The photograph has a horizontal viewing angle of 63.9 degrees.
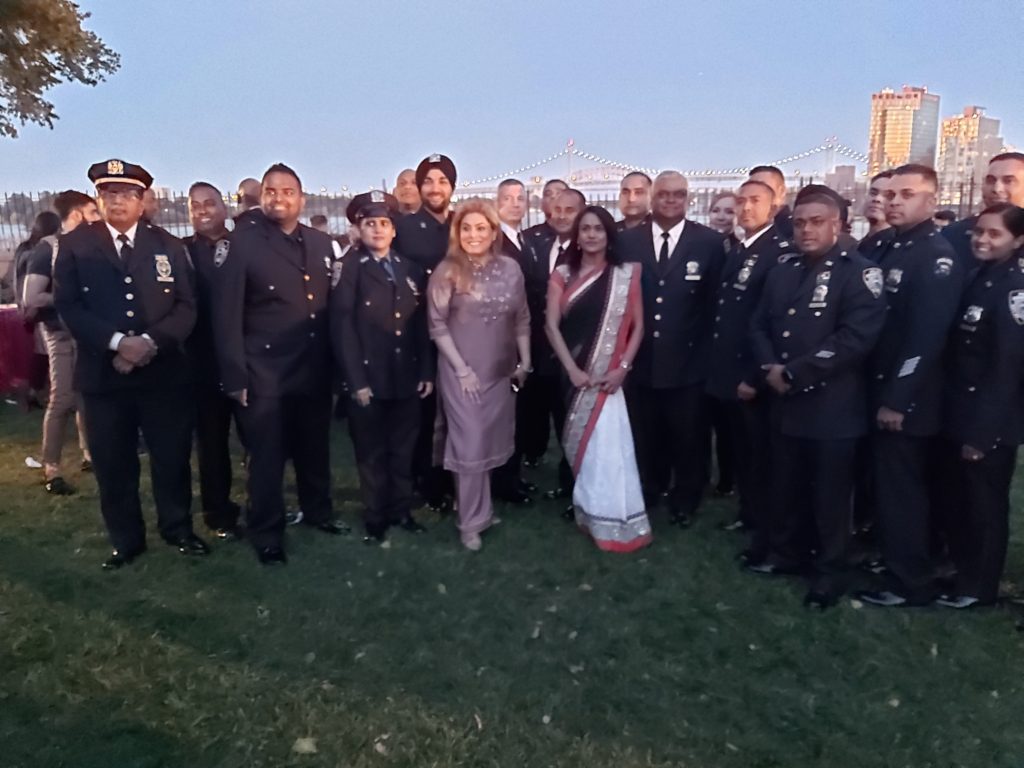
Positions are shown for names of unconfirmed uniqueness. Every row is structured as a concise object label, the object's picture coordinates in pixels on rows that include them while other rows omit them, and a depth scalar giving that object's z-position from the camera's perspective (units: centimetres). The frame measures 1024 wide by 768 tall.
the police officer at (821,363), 377
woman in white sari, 470
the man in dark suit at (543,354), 560
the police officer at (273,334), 436
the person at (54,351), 576
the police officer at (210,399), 487
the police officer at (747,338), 454
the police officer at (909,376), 370
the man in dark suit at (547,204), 608
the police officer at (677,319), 496
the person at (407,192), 604
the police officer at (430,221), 505
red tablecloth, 866
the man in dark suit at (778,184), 511
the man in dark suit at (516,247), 553
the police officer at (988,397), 361
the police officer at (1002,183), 462
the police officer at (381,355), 461
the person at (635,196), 570
